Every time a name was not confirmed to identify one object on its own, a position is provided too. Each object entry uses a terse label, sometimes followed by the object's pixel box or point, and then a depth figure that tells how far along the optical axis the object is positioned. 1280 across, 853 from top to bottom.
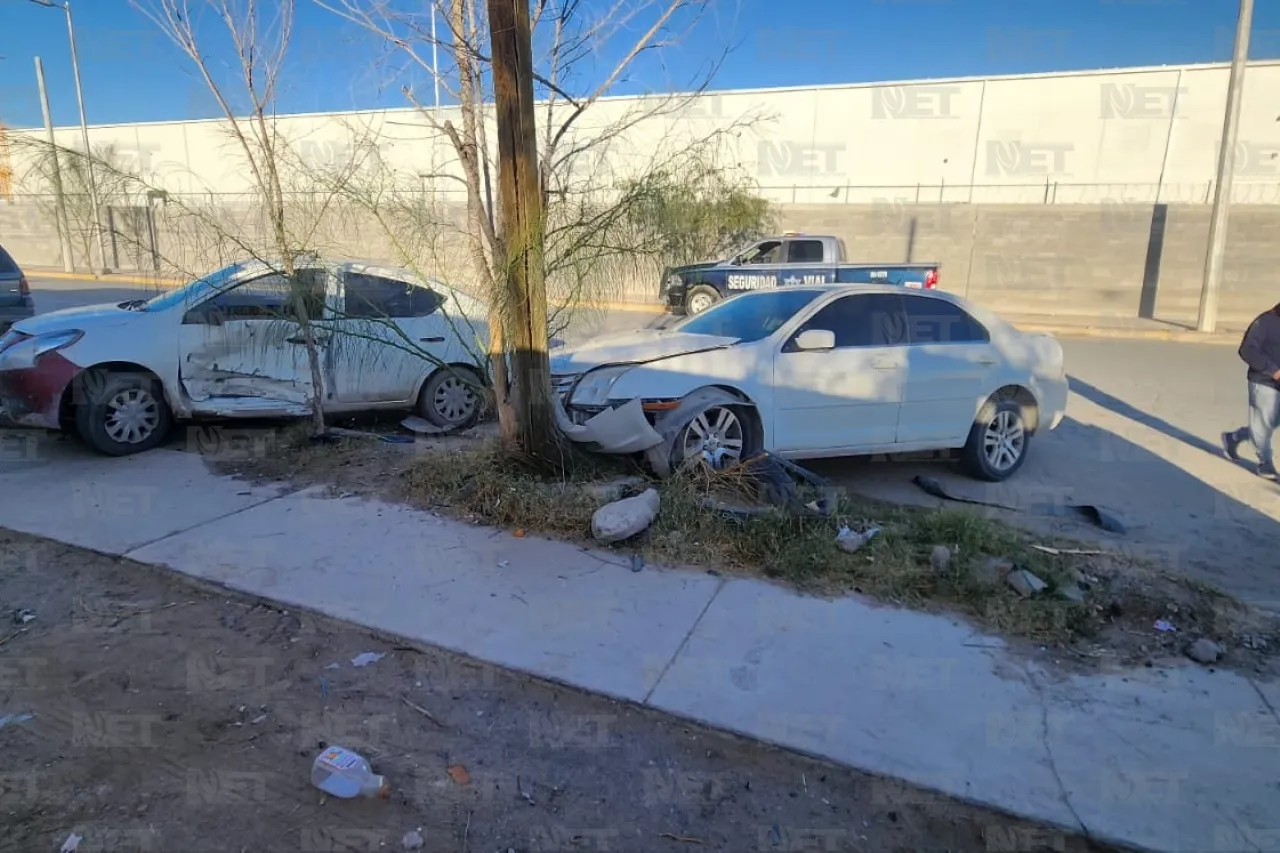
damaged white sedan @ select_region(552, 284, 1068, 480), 5.74
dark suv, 10.67
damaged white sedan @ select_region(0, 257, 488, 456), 6.27
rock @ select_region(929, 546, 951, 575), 4.46
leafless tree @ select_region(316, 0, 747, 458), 5.52
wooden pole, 5.11
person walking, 7.02
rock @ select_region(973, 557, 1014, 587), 4.39
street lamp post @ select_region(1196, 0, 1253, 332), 15.28
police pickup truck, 13.61
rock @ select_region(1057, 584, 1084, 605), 4.19
